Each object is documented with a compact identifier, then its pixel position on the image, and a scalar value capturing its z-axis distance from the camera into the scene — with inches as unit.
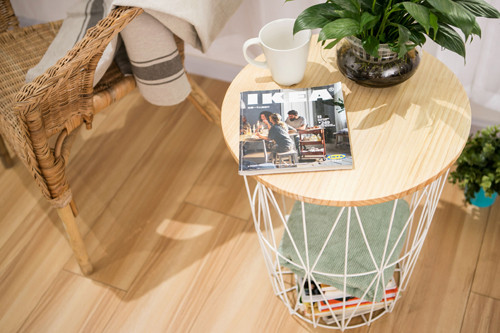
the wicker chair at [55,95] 38.8
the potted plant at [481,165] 48.0
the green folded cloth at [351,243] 41.9
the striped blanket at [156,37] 45.4
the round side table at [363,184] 33.2
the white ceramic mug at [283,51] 36.9
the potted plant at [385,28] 30.1
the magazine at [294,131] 34.0
